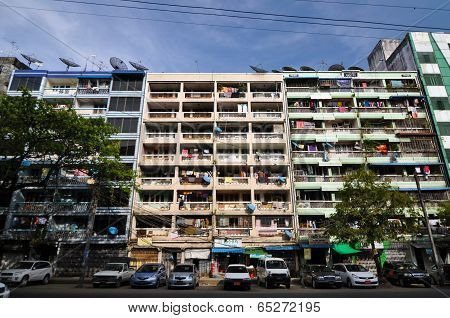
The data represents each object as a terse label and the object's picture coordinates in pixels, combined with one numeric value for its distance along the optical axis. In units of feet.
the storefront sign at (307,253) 90.61
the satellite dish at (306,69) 124.59
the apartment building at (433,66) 111.86
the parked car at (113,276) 60.49
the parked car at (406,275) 64.75
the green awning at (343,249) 90.89
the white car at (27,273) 59.21
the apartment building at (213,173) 94.89
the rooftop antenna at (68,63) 120.88
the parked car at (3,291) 34.37
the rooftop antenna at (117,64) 120.47
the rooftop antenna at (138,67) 121.37
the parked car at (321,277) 60.13
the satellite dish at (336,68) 127.44
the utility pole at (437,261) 71.86
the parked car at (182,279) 54.95
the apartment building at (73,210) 93.86
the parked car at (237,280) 53.57
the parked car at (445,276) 71.67
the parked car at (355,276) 58.72
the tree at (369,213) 73.77
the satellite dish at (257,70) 124.09
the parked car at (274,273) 58.29
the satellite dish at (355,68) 127.85
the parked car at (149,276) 56.29
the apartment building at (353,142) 99.04
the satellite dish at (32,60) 122.11
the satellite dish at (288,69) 124.57
